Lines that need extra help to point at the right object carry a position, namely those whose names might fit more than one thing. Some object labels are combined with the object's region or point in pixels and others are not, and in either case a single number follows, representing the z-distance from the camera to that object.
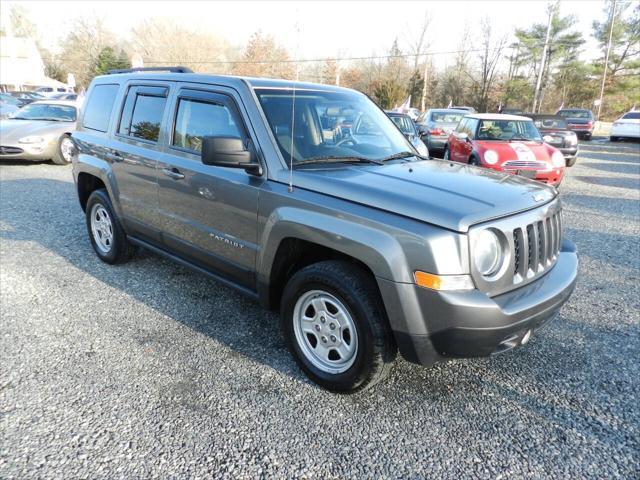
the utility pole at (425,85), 46.72
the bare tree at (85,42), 61.30
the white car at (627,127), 22.06
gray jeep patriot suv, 2.31
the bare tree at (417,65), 47.34
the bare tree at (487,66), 47.72
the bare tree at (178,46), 50.50
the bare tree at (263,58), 47.81
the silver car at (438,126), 13.08
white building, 59.75
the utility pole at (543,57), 30.81
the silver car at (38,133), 10.38
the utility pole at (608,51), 37.38
